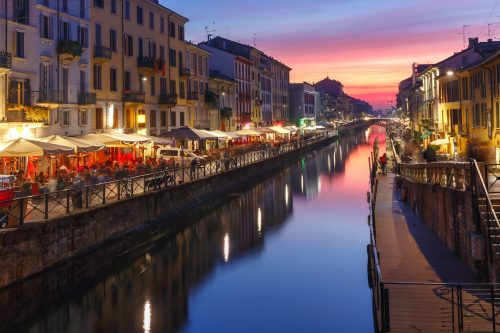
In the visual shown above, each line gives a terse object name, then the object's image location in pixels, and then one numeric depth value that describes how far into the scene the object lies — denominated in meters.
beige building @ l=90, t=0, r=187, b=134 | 41.12
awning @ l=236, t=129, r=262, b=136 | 64.09
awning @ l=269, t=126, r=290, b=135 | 78.56
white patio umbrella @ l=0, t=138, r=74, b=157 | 23.84
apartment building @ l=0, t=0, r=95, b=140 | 29.60
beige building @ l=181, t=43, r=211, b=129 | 60.03
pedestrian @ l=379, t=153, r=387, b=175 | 48.00
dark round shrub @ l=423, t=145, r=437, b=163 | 34.22
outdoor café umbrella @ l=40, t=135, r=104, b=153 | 28.42
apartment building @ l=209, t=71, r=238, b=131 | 69.81
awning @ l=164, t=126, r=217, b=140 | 42.53
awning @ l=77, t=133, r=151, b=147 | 34.19
